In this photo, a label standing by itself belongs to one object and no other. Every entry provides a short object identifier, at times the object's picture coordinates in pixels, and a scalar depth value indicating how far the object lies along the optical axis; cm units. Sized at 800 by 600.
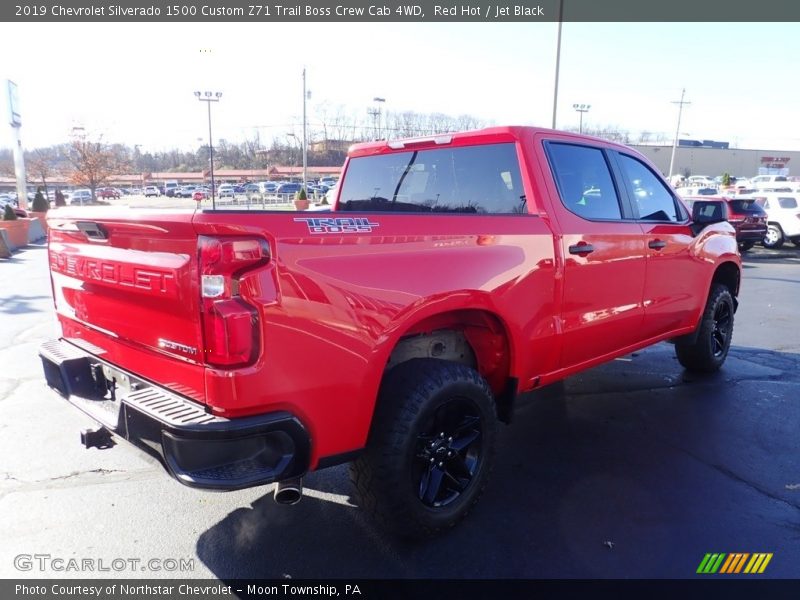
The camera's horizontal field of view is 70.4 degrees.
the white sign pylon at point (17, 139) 2177
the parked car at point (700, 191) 2888
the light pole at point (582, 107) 4781
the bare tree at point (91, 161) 3556
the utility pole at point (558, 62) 2016
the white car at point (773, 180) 4014
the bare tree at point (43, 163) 4681
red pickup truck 212
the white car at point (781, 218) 1764
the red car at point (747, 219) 1608
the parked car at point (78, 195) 3806
